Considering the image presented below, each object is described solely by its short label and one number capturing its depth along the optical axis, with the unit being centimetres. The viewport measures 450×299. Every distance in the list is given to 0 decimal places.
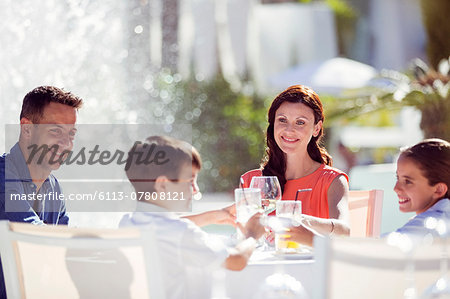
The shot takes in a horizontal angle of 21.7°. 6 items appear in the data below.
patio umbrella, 2125
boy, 394
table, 434
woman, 589
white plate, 456
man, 528
